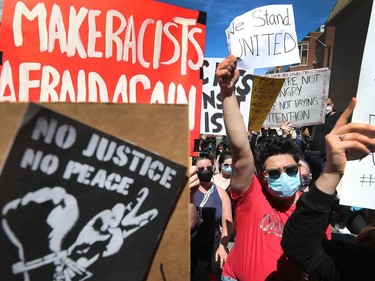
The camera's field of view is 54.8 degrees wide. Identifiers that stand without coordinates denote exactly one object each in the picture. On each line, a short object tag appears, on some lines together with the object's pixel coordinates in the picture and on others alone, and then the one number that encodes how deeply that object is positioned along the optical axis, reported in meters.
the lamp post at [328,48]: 28.01
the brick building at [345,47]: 19.16
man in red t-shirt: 1.80
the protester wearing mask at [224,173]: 4.72
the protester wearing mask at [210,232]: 2.90
